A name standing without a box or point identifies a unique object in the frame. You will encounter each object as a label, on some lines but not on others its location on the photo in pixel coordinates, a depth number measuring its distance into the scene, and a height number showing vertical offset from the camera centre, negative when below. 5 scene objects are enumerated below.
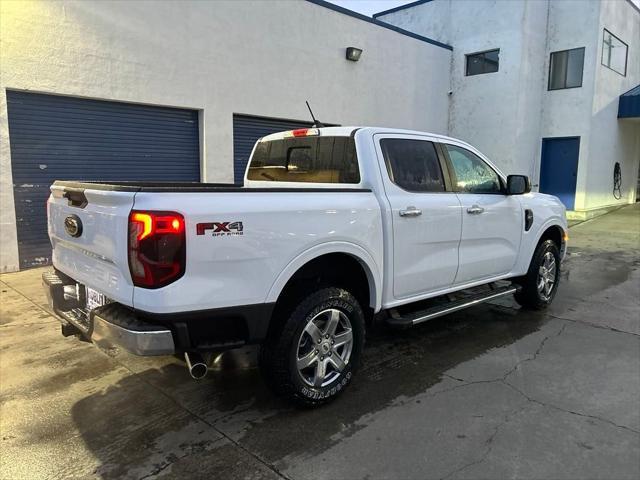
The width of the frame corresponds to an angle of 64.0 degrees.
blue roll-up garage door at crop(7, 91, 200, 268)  7.79 +0.31
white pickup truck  2.78 -0.55
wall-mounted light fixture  12.38 +2.78
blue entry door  16.30 +0.10
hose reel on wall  18.12 -0.33
